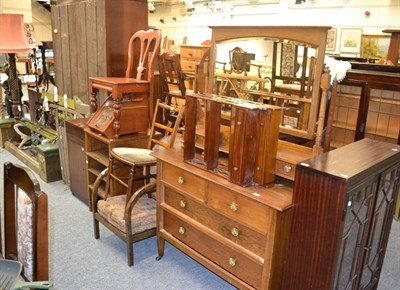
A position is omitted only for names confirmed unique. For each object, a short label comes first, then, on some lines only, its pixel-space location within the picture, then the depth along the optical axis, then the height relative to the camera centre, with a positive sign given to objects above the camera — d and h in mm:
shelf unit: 3152 -919
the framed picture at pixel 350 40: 6112 +390
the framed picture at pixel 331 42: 6422 +359
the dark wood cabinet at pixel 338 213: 1634 -704
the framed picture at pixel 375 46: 5777 +295
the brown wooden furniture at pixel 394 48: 3781 +180
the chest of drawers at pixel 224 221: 1909 -952
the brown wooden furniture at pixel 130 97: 3068 -372
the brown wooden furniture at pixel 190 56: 7013 -6
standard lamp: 3904 +137
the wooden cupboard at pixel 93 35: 3557 +170
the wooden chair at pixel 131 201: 2660 -1167
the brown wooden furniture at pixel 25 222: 1331 -683
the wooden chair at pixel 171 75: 5184 -282
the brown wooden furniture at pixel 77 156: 3543 -1040
